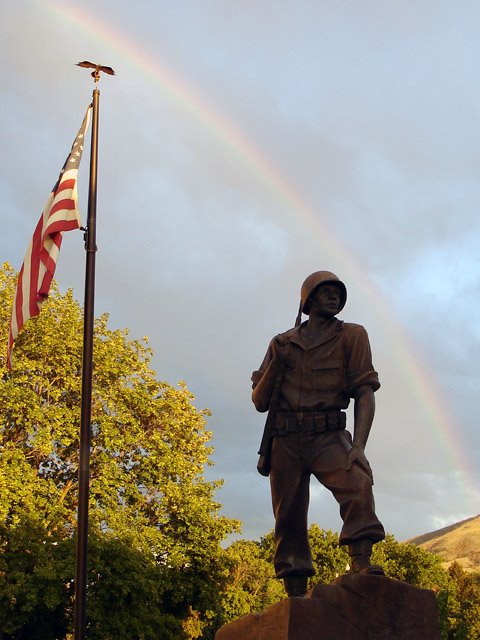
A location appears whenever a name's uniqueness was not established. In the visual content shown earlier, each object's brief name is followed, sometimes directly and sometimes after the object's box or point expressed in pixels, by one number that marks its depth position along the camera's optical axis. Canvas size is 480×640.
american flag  12.58
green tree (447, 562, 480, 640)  55.28
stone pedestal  6.26
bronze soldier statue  7.30
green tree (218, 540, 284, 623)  38.90
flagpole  10.29
